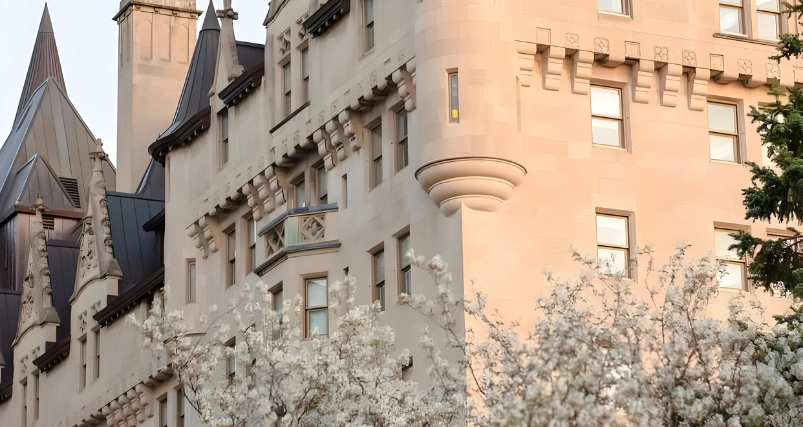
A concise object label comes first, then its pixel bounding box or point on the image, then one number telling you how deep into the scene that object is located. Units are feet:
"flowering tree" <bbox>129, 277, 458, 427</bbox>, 101.19
